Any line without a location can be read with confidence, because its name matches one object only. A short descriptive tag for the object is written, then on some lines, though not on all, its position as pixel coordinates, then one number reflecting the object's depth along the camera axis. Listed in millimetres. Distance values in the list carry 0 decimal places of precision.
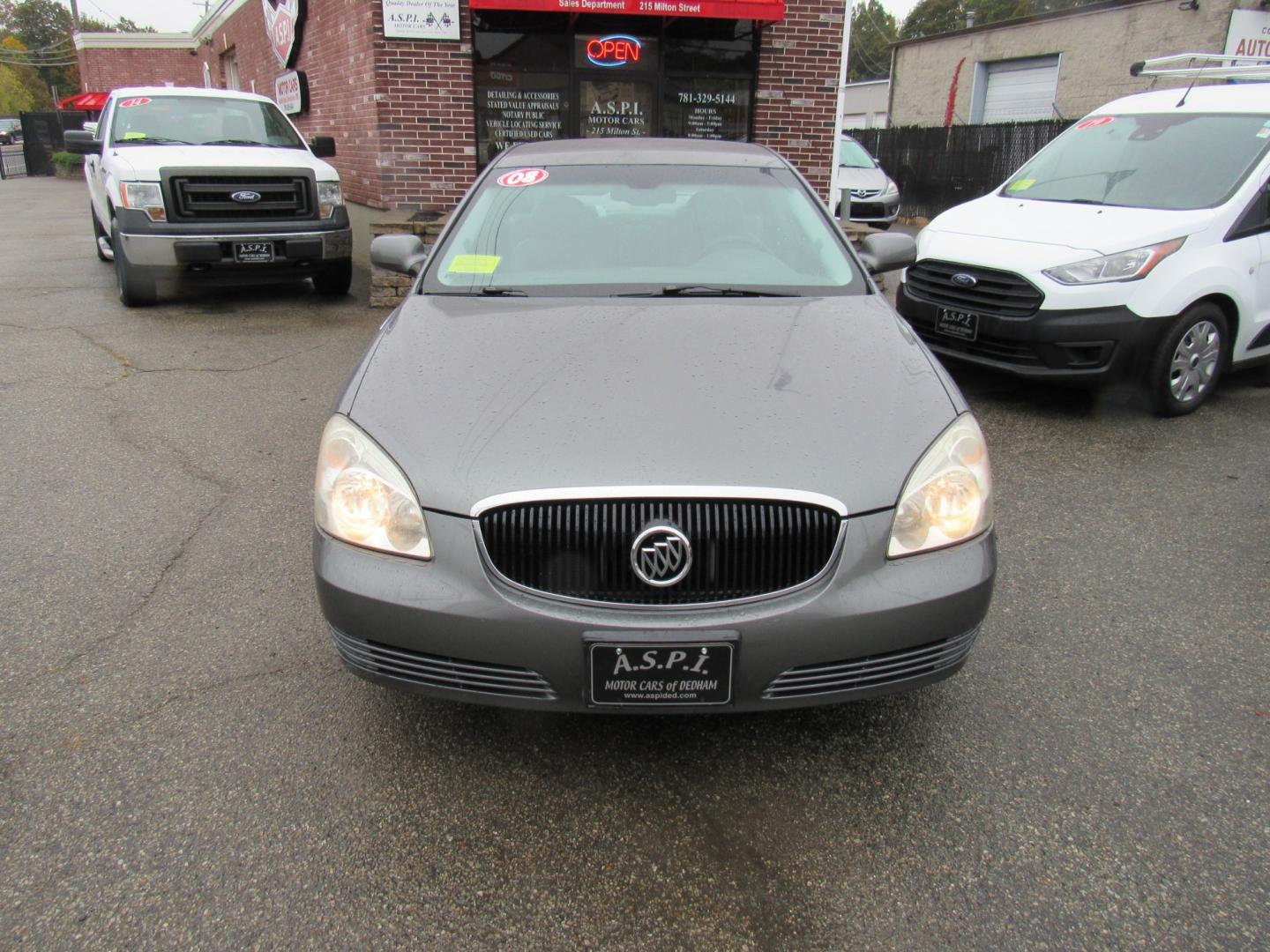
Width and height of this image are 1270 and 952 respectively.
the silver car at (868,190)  13867
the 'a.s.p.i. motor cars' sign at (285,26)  12664
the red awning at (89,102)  30281
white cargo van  5305
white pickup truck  7641
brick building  9367
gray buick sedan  2104
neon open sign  9805
